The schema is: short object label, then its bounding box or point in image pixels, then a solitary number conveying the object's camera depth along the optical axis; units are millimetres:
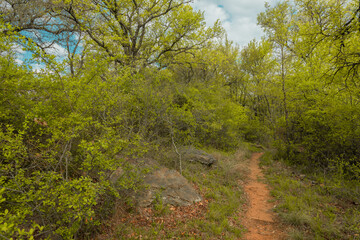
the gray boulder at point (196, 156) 9248
